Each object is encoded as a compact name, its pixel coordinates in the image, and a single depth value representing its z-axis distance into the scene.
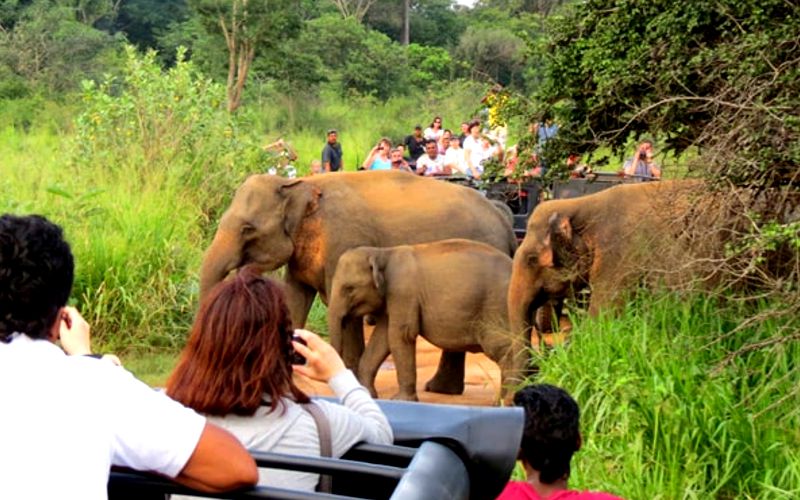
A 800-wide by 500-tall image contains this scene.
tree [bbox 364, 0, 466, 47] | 54.81
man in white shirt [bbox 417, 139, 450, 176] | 20.77
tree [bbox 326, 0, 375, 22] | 51.41
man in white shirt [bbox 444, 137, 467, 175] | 20.36
